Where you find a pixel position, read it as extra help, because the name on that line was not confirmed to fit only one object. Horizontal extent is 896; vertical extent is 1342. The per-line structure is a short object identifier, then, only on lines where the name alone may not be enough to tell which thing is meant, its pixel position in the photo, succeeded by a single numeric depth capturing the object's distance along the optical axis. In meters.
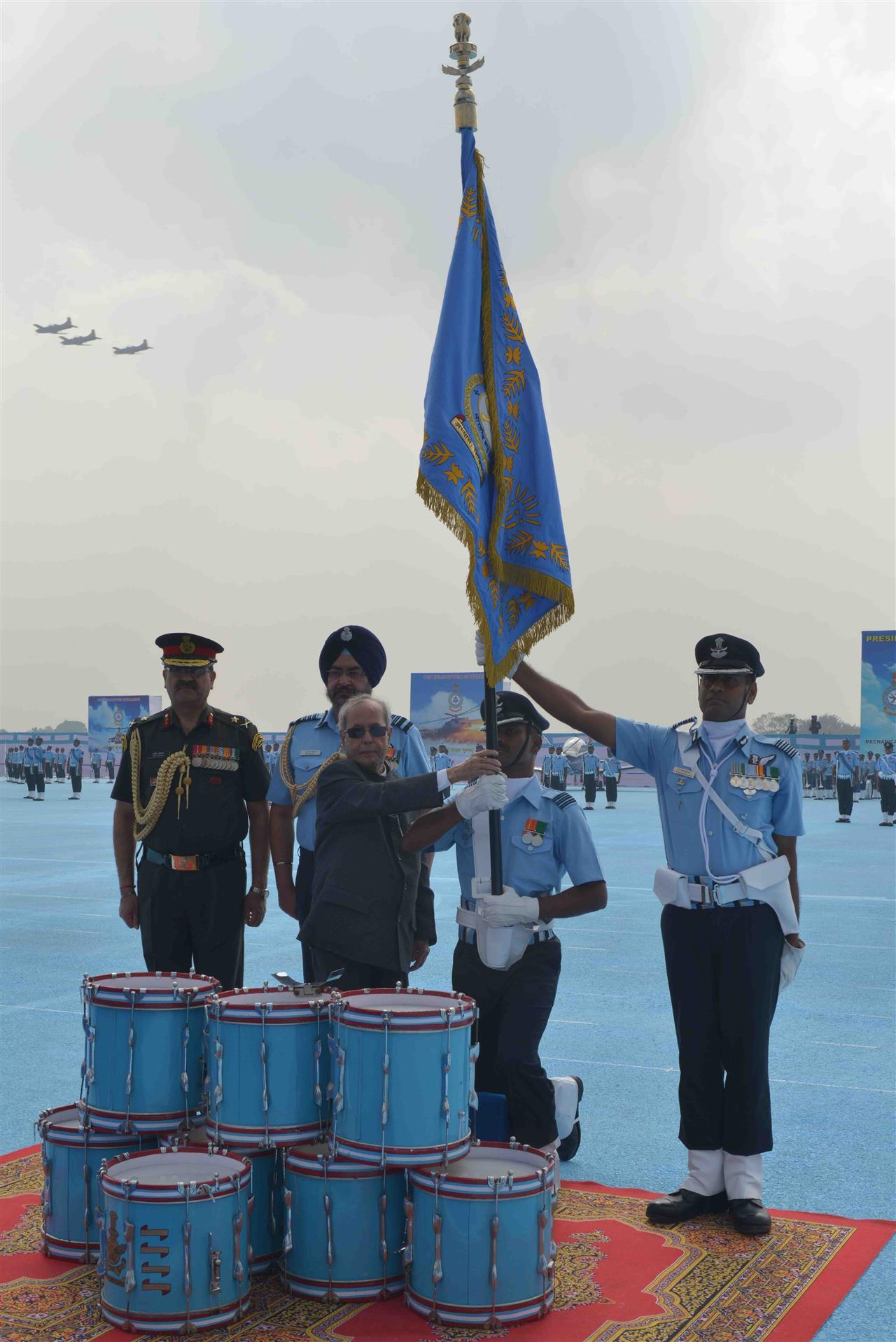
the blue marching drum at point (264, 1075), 3.59
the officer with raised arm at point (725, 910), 4.22
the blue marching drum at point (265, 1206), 3.67
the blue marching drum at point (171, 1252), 3.36
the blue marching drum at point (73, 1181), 3.81
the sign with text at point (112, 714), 42.94
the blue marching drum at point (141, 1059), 3.78
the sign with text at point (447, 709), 33.59
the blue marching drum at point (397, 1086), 3.49
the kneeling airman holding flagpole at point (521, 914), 4.34
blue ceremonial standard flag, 4.37
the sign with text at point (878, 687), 25.67
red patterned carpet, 3.38
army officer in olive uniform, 5.04
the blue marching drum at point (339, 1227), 3.56
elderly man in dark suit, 4.08
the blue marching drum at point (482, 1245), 3.42
